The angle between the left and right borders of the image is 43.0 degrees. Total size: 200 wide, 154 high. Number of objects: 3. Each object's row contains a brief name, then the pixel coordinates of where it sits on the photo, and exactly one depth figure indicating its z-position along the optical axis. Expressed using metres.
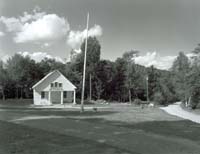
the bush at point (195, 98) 26.03
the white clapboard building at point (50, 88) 37.25
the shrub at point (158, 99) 37.53
